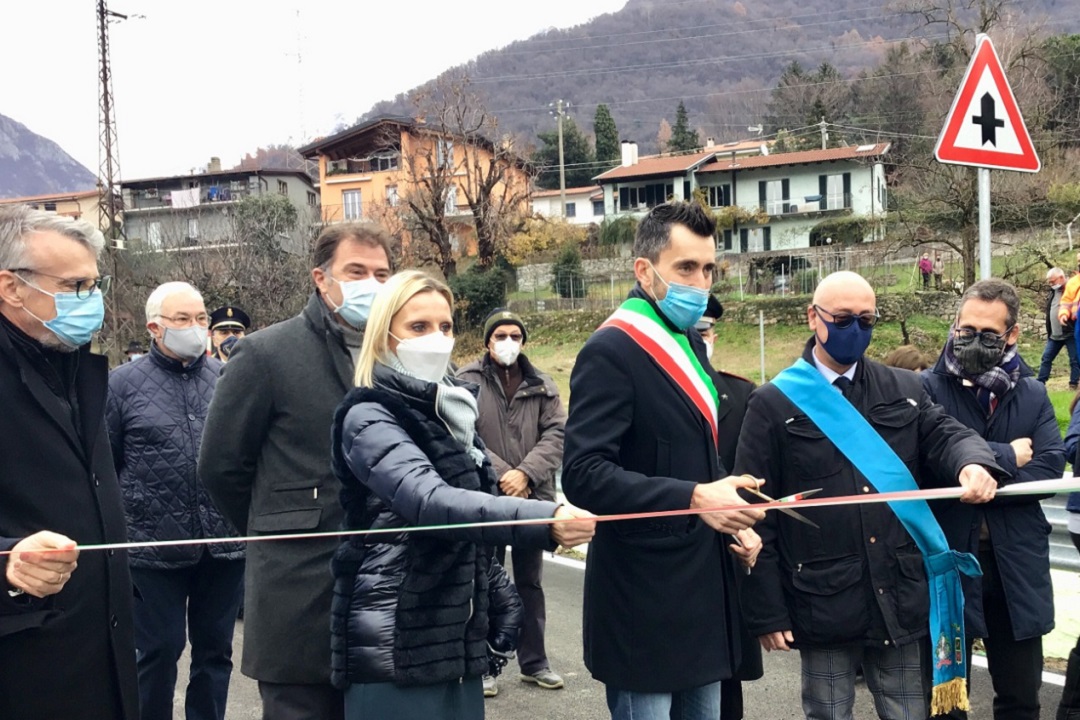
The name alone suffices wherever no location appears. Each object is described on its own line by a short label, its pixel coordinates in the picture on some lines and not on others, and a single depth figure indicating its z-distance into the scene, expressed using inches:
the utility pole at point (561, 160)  2410.8
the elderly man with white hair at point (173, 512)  190.2
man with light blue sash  146.0
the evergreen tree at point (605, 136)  2965.1
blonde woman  106.4
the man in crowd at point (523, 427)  242.1
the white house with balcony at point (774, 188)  1978.3
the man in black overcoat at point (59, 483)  115.0
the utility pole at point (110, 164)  1304.1
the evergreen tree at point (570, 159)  2883.9
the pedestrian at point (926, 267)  1166.3
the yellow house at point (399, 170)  1673.2
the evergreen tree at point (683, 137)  2898.1
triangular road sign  225.6
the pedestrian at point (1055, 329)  623.5
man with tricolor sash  132.8
